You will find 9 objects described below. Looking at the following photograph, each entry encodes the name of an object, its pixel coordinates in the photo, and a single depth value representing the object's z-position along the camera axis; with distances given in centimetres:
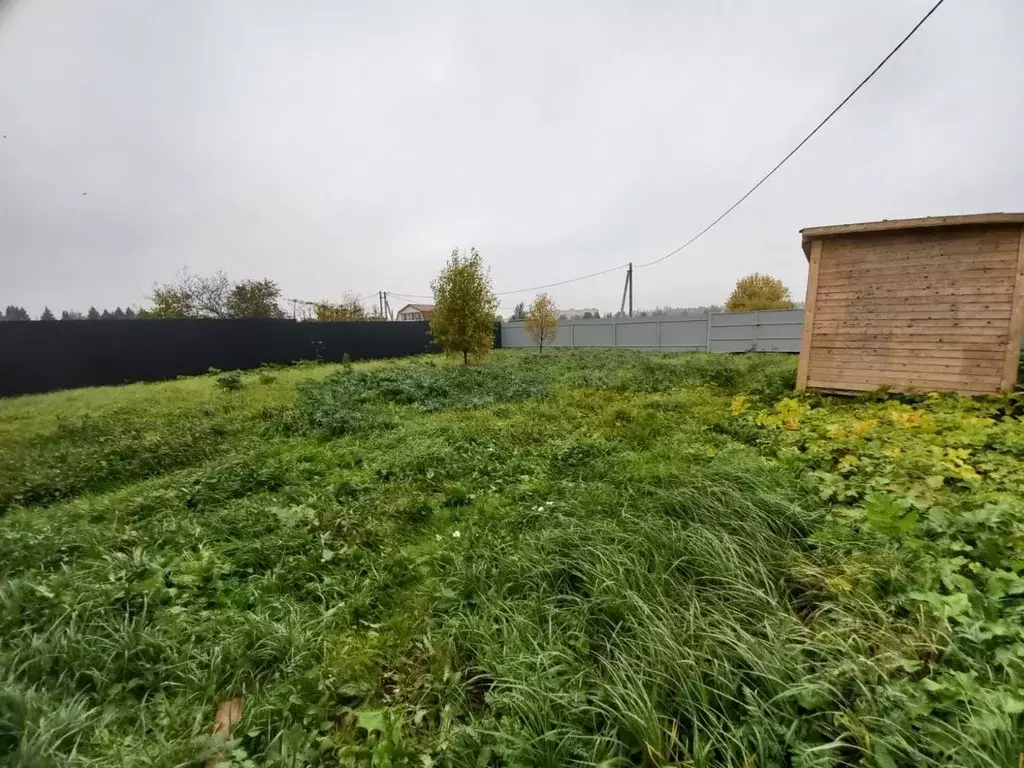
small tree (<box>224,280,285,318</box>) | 2302
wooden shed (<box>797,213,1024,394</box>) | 497
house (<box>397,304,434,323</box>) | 4380
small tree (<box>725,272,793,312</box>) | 2281
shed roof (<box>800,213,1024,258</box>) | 483
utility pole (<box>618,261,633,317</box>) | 2341
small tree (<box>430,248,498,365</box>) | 1114
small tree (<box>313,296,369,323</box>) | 2575
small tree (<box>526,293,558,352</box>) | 1730
